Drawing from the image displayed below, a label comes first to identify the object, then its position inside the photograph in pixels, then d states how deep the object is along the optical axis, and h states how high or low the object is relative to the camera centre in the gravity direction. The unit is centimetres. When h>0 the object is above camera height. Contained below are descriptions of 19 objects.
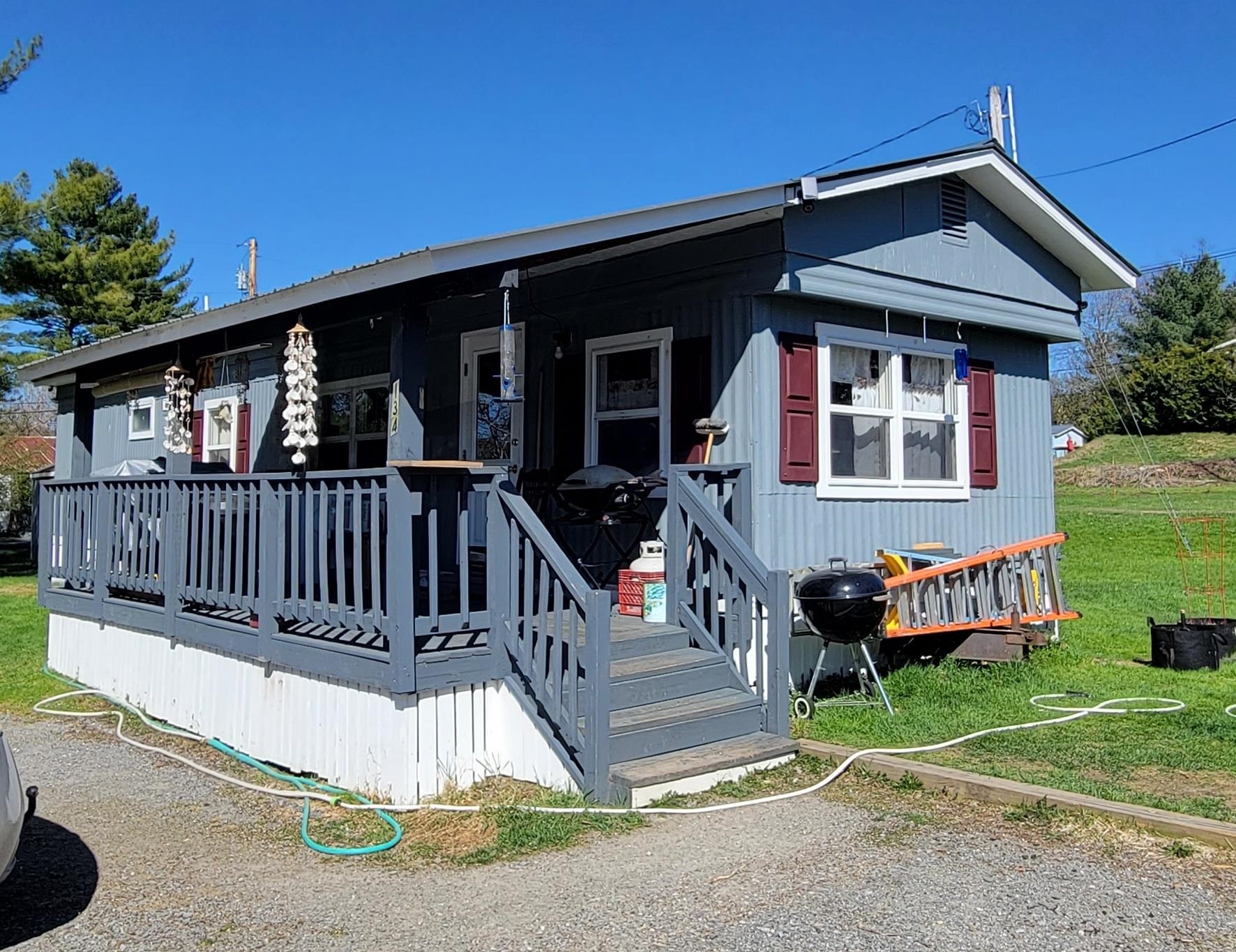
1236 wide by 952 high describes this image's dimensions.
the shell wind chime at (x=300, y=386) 621 +65
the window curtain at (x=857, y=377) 755 +81
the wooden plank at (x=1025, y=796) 421 -141
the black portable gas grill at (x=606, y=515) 691 -18
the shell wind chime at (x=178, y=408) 849 +71
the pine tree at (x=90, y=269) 2392 +541
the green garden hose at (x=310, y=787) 449 -157
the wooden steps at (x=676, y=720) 505 -120
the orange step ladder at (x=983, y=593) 689 -77
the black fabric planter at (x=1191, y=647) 793 -127
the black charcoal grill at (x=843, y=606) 616 -72
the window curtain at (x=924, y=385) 804 +79
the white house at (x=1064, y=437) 3591 +166
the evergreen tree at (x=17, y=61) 1692 +714
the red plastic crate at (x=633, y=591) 660 -65
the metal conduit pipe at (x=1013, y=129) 1182 +406
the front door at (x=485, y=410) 841 +66
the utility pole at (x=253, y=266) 2369 +544
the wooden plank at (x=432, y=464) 513 +13
